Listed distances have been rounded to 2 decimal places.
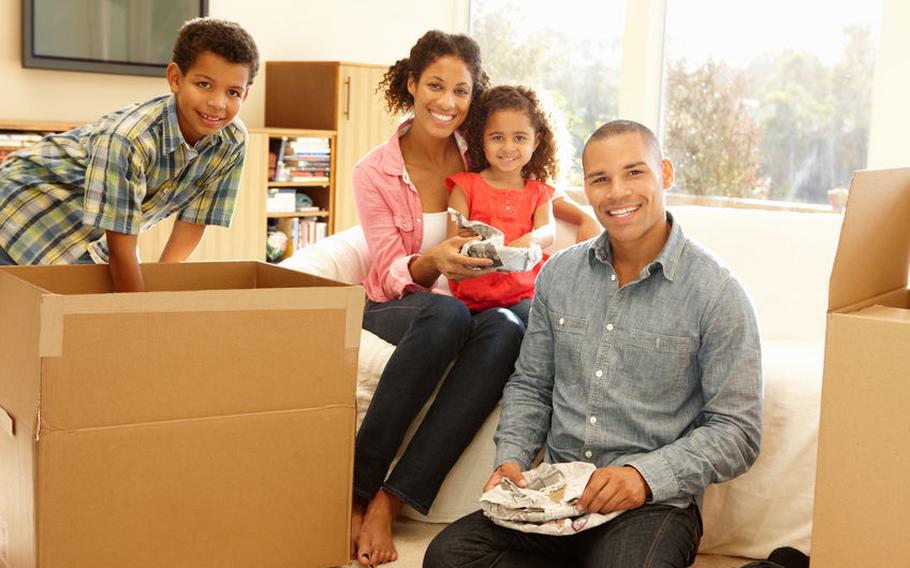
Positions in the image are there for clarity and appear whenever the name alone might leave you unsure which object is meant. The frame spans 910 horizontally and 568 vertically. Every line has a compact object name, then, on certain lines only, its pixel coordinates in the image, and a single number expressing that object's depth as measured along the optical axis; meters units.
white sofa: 2.10
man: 1.70
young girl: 2.47
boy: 2.10
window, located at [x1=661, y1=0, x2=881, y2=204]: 4.29
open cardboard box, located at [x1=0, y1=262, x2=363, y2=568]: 1.53
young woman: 2.12
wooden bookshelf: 5.05
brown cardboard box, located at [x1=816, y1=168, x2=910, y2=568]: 1.27
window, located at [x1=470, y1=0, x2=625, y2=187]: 5.21
